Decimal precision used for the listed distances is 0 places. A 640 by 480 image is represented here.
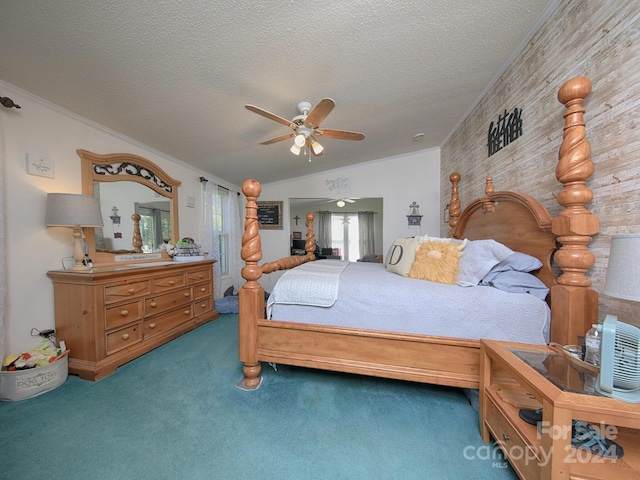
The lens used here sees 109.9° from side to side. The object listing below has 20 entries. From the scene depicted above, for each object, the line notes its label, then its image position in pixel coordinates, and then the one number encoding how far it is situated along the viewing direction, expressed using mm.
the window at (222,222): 3736
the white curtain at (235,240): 4043
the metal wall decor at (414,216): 3691
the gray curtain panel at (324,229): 7562
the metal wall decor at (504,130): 1740
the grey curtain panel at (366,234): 7371
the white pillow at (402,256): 1827
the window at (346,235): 7516
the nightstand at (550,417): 694
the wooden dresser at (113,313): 1692
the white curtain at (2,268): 1449
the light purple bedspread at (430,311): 1213
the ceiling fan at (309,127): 1623
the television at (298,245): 6052
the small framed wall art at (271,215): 4449
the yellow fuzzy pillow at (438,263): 1562
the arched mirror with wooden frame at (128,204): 2070
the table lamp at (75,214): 1644
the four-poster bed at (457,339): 1081
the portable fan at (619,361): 709
